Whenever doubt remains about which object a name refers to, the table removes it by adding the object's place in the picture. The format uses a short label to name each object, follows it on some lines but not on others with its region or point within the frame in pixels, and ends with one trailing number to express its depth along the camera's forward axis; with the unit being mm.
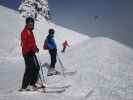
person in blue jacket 11485
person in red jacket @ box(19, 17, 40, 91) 7848
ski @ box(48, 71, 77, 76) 10573
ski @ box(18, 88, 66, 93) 7631
